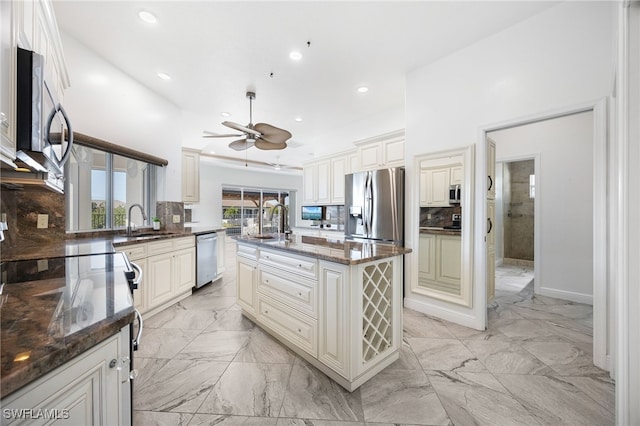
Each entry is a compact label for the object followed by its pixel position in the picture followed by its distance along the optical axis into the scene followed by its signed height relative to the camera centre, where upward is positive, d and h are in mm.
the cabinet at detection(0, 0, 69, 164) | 957 +731
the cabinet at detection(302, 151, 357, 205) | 4668 +690
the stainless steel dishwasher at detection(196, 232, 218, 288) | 3730 -723
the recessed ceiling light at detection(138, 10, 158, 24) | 2197 +1736
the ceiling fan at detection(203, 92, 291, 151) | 2941 +951
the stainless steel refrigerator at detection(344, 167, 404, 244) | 3256 +99
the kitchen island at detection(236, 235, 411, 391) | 1665 -679
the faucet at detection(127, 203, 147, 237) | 3152 -88
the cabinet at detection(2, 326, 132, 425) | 527 -437
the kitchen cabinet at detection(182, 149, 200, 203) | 4543 +670
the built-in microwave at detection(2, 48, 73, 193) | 1041 +422
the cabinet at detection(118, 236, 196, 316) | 2709 -729
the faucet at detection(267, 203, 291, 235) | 2877 -106
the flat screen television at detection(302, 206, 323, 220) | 5464 -19
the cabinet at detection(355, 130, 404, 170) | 3568 +921
